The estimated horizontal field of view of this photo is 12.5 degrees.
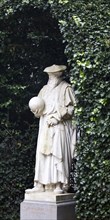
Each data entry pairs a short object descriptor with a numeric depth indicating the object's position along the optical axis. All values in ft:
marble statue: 20.67
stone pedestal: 19.83
